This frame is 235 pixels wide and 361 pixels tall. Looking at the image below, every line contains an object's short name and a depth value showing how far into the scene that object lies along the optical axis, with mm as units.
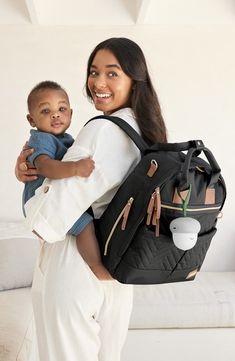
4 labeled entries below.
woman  1257
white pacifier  1176
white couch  2637
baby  1254
